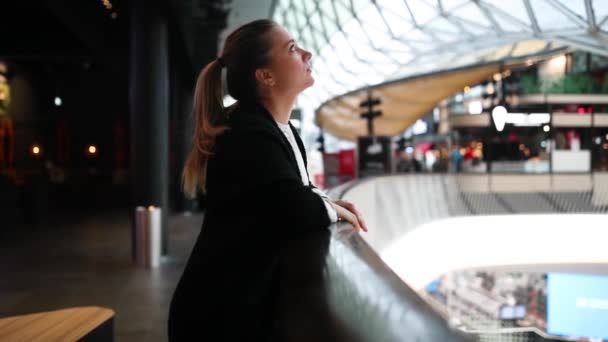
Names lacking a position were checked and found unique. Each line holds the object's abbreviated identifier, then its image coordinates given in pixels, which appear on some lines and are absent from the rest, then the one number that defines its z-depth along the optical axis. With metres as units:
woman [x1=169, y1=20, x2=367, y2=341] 1.90
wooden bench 3.23
